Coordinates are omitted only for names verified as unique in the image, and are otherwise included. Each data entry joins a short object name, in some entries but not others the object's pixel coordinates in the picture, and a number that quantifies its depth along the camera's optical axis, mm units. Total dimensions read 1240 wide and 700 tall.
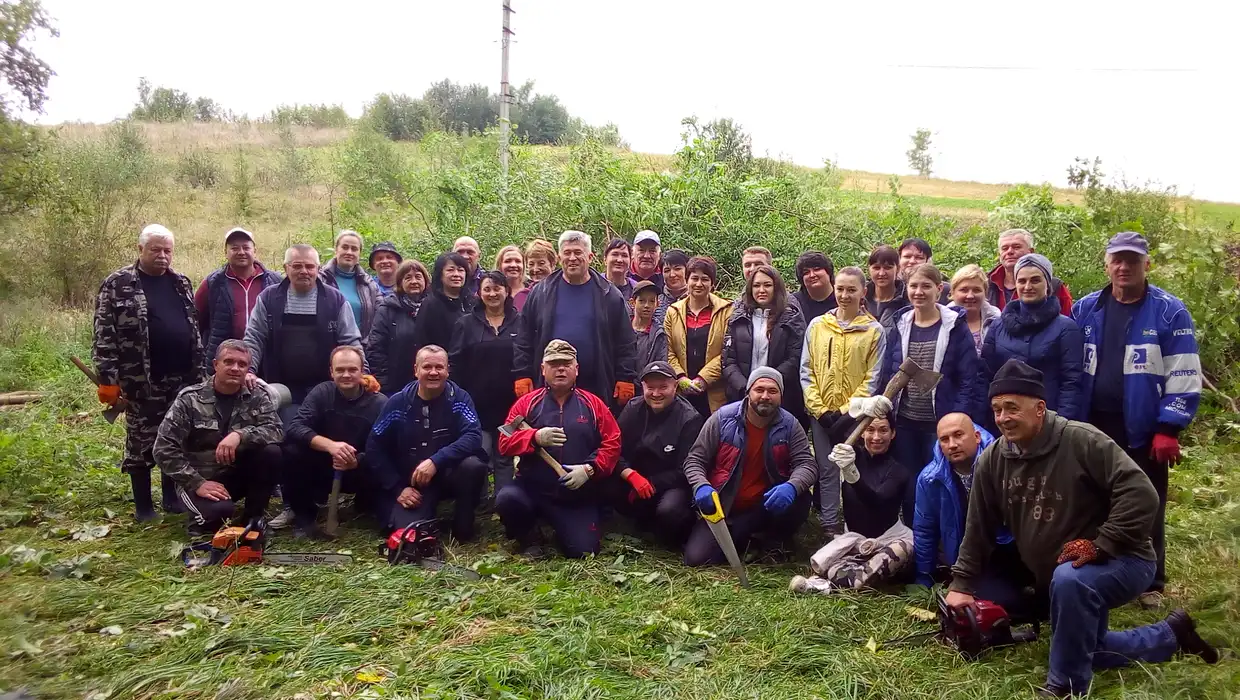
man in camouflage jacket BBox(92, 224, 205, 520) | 5145
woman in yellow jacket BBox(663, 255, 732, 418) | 5344
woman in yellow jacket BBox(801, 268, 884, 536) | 4793
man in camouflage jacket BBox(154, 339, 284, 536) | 4840
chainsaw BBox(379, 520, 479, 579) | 4676
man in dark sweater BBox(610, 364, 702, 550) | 5000
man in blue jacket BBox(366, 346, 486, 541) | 5051
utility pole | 13930
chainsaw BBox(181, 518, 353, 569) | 4562
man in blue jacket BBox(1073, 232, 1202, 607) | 3873
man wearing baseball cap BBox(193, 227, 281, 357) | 5512
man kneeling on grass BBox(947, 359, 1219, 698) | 3102
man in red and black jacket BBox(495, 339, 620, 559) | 4910
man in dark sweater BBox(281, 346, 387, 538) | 5152
